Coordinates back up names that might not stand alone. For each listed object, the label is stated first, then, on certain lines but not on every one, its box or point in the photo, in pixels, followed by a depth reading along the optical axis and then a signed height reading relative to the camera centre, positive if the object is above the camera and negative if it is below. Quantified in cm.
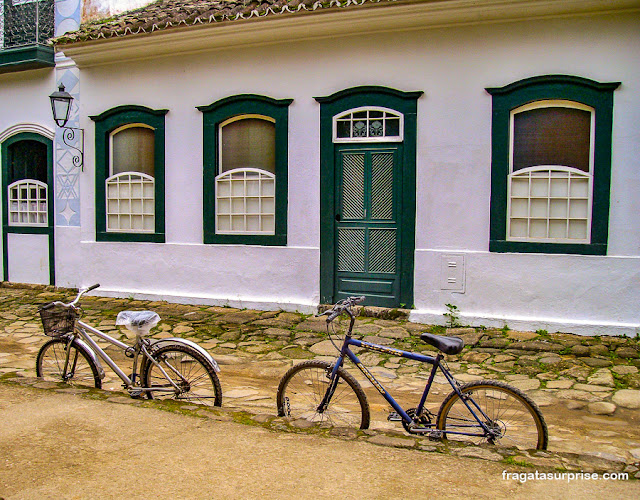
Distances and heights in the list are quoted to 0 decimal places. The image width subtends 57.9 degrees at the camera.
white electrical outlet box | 766 -64
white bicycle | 428 -105
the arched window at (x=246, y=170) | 859 +81
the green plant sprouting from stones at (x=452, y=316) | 762 -122
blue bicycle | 352 -117
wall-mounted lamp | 996 +174
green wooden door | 802 +0
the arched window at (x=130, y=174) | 941 +80
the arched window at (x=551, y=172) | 717 +66
